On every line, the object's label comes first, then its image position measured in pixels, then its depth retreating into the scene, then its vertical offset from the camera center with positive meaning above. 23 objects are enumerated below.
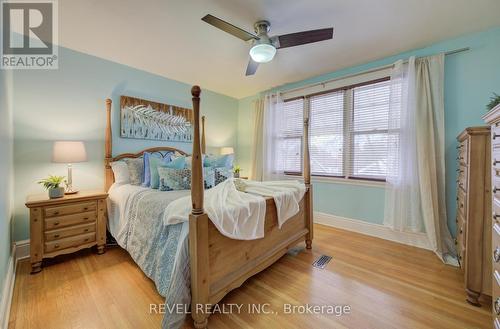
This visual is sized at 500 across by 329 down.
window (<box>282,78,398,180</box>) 2.86 +0.48
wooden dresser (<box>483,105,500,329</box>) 0.98 -0.22
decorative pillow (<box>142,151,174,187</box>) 2.56 -0.12
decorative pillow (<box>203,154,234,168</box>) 2.96 +0.00
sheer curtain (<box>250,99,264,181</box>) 4.05 +0.36
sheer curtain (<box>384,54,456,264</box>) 2.36 +0.09
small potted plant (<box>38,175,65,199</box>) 2.08 -0.28
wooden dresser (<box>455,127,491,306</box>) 1.50 -0.41
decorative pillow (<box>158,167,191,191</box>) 2.34 -0.21
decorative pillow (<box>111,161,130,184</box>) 2.67 -0.15
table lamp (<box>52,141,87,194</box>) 2.15 +0.08
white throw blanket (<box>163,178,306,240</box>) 1.44 -0.36
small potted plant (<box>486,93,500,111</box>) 1.56 +0.47
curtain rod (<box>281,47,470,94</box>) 2.30 +1.28
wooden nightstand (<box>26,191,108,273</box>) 1.94 -0.66
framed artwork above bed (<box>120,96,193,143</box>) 2.93 +0.63
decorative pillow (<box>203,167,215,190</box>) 2.58 -0.22
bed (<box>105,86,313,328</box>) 1.30 -0.69
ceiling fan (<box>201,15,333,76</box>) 1.79 +1.16
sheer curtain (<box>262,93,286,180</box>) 3.84 +0.44
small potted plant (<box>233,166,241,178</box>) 4.04 -0.22
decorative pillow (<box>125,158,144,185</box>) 2.66 -0.13
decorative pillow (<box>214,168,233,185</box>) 2.72 -0.18
